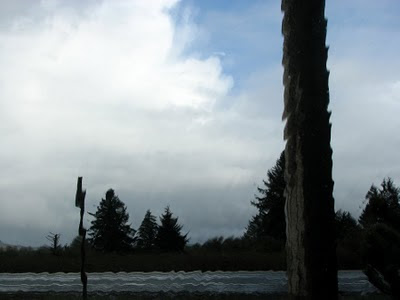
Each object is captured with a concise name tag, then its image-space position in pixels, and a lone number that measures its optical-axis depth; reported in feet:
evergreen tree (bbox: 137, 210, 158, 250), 147.23
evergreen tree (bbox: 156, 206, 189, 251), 131.95
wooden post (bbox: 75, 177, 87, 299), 45.55
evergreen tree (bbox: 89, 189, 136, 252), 143.13
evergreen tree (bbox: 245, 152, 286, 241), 112.98
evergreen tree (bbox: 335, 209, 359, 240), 108.75
